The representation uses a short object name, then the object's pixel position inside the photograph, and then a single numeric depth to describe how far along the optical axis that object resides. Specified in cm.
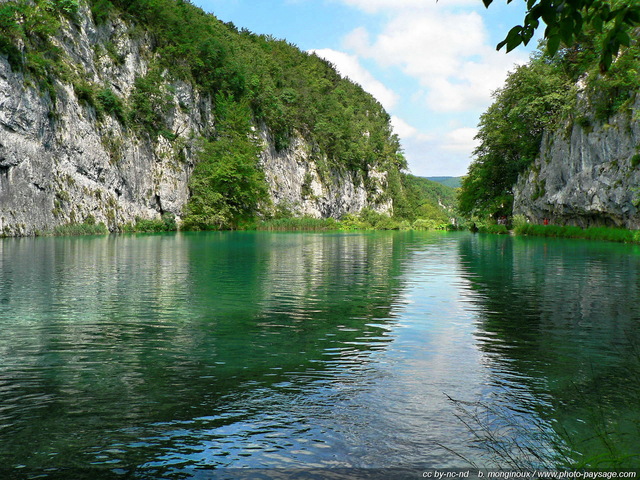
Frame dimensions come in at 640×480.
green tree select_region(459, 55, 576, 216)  5525
